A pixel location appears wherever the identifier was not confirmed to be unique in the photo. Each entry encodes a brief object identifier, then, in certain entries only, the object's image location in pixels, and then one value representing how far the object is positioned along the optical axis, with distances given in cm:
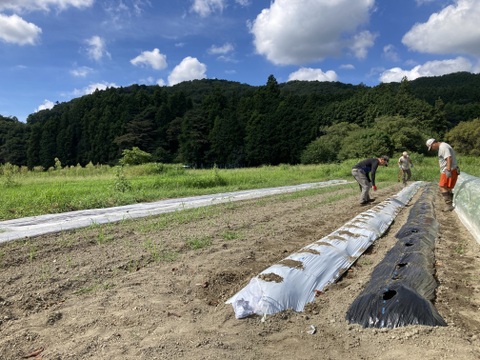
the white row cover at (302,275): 285
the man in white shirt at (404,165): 1478
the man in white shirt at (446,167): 671
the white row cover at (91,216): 600
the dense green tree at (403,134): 3475
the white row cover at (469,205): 584
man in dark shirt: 849
